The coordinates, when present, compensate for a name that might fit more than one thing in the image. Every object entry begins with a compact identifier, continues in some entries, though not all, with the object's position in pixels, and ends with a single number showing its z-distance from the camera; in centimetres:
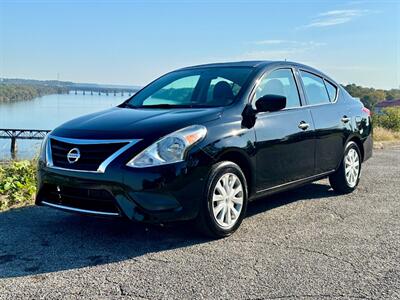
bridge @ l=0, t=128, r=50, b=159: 5262
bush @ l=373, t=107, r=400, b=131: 2538
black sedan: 386
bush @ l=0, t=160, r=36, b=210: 564
